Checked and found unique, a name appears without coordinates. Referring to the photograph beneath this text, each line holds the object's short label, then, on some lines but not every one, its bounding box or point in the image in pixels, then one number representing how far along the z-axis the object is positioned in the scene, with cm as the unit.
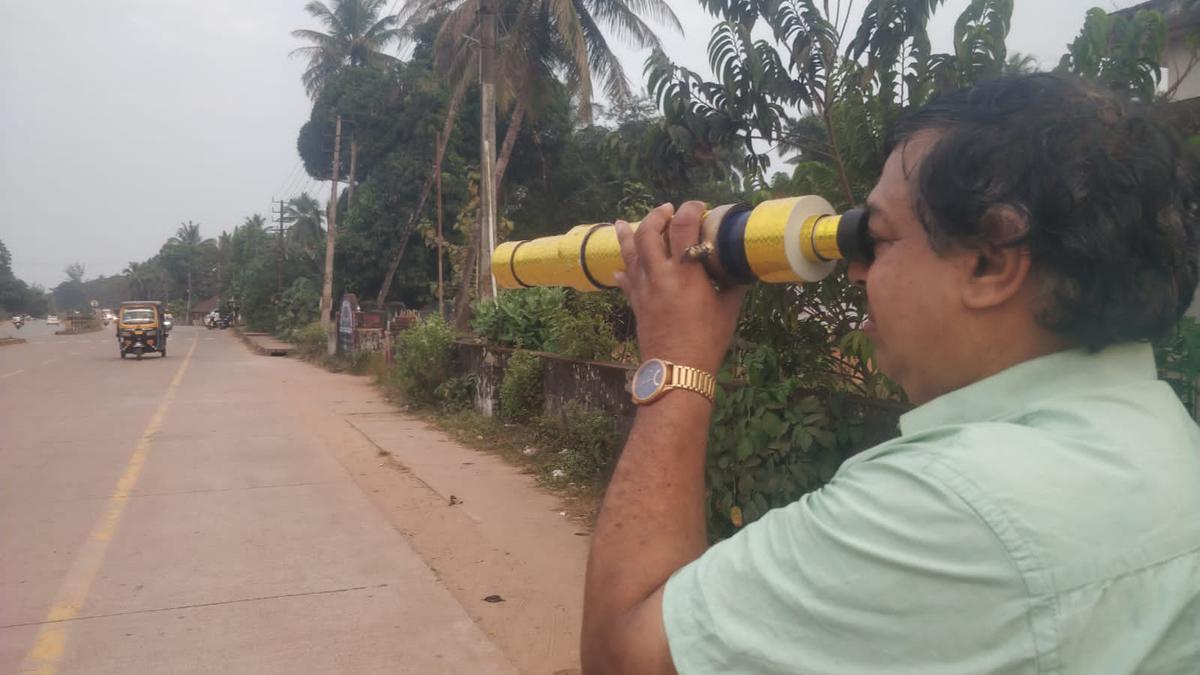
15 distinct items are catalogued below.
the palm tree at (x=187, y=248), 9581
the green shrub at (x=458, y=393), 1129
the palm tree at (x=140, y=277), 11412
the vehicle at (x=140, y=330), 2717
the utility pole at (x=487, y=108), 1560
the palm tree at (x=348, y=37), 3459
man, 77
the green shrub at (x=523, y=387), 911
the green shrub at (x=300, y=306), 4034
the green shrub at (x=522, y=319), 978
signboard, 2267
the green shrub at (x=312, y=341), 2795
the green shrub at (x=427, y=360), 1196
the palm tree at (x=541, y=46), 1761
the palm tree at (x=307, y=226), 4844
